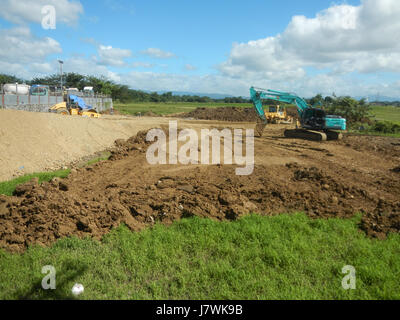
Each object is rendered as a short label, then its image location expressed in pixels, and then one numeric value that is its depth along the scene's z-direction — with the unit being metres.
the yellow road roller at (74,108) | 24.30
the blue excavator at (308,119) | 18.58
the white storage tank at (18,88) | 28.19
